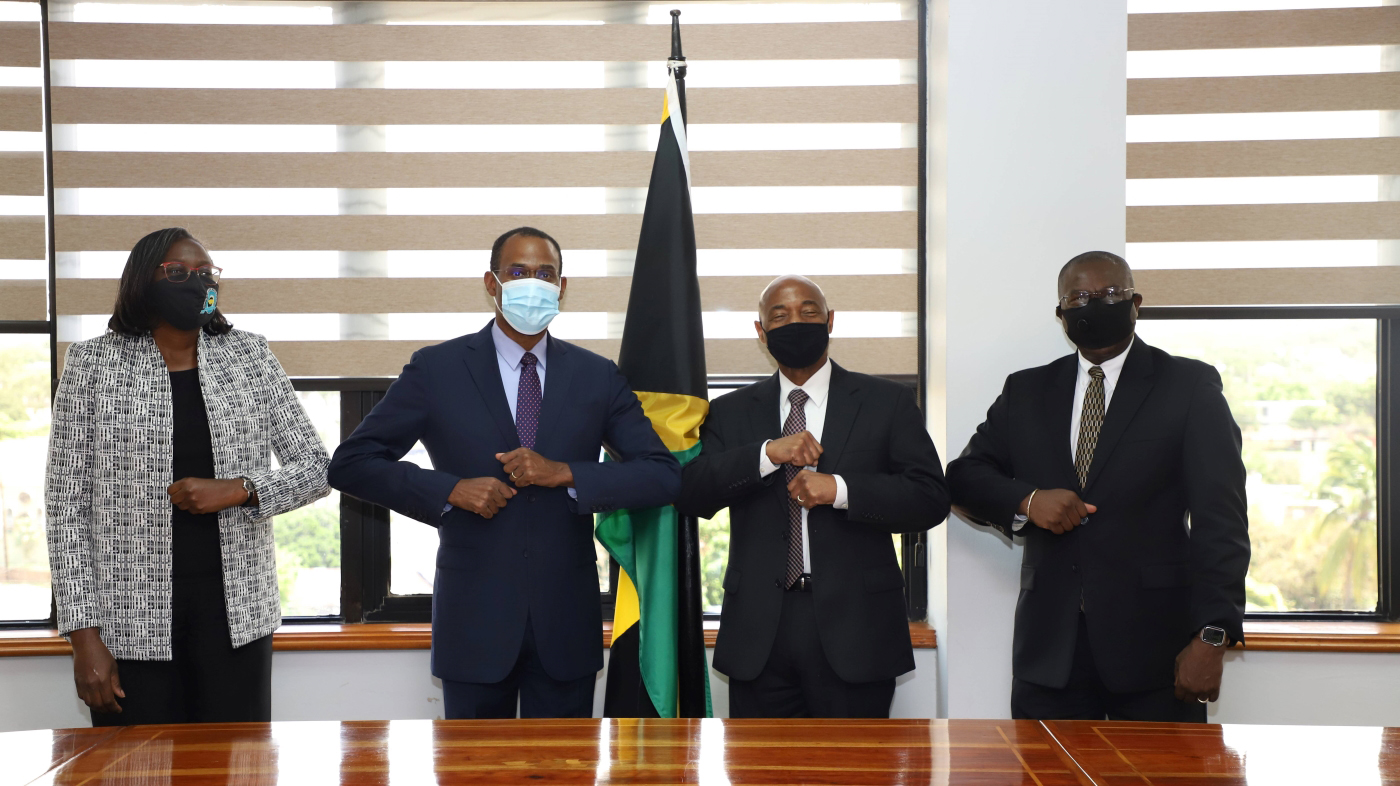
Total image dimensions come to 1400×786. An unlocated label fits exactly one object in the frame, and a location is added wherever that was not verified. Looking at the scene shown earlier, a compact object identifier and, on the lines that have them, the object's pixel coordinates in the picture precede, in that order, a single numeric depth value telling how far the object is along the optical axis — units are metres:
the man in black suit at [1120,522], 2.10
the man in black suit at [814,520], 2.18
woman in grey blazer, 2.18
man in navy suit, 2.13
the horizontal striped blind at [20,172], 2.93
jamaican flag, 2.53
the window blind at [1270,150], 2.96
